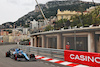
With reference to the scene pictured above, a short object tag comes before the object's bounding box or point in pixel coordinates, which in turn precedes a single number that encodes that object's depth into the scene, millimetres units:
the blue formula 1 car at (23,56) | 14350
